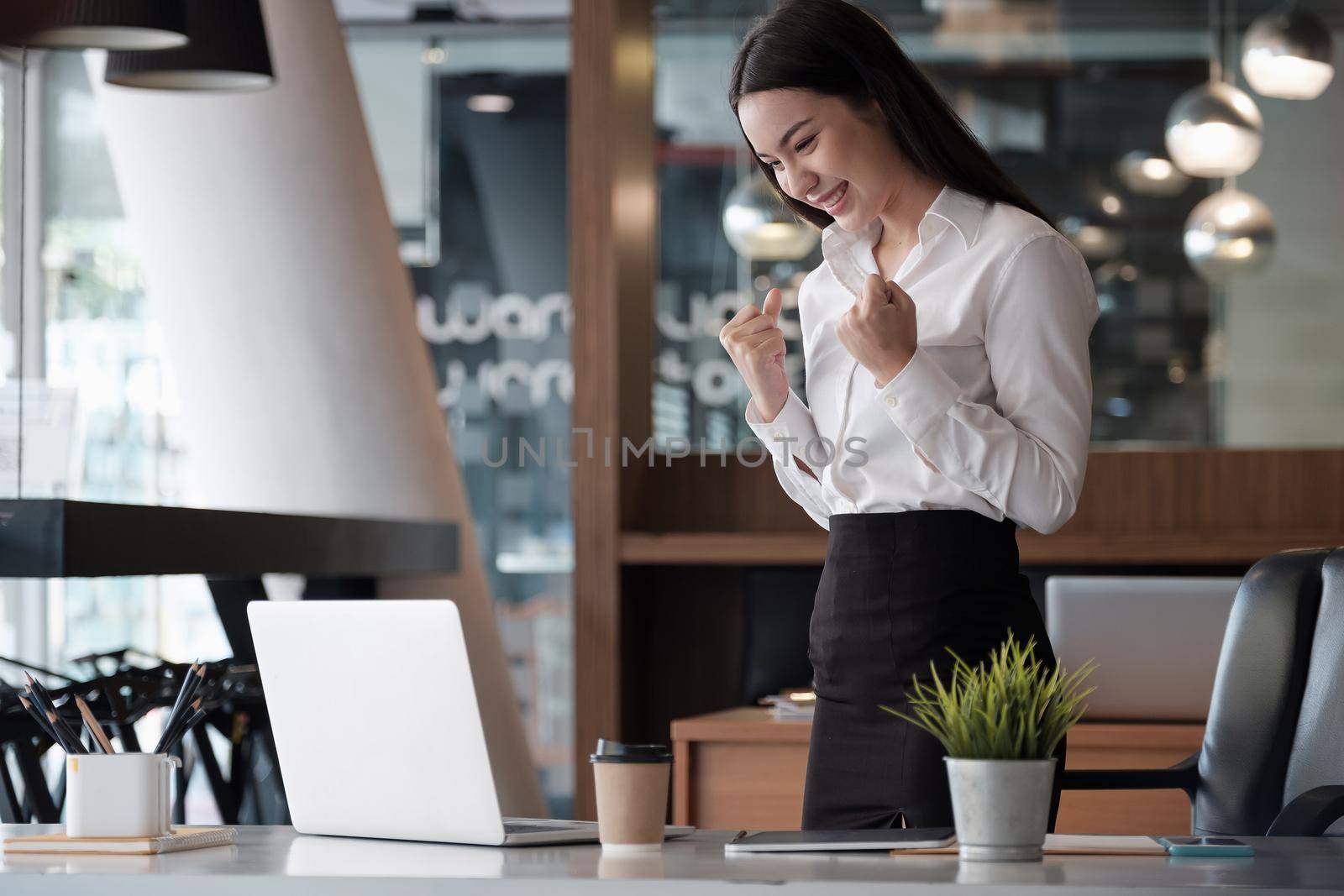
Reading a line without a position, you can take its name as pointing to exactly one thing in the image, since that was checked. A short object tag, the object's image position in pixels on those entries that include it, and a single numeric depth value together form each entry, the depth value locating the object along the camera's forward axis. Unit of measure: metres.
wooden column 7.81
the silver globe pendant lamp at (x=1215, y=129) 9.58
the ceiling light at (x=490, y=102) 13.72
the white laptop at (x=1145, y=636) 6.07
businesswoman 3.92
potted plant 3.53
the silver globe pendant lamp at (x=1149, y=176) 11.02
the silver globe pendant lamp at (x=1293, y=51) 9.19
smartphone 3.61
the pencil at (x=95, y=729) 3.78
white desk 3.40
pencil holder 3.76
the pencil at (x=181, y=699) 3.85
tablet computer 3.63
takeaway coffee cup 3.69
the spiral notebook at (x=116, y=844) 3.70
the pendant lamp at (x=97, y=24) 5.53
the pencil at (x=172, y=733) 3.82
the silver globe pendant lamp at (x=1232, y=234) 10.24
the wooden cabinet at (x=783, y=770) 5.68
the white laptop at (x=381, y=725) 3.70
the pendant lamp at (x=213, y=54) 6.33
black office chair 4.68
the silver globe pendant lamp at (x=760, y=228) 9.46
